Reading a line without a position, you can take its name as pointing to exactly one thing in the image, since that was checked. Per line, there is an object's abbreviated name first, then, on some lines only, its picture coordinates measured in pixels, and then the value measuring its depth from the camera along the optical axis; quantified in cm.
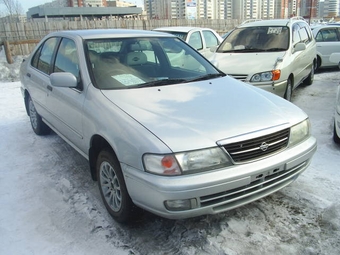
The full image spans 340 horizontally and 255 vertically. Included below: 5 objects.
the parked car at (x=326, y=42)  990
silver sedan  226
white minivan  562
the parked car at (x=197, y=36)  871
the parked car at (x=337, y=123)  408
